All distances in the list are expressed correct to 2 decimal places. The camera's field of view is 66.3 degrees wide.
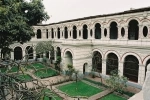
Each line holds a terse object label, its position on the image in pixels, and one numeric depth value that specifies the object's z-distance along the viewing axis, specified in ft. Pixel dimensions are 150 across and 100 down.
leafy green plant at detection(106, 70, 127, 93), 37.40
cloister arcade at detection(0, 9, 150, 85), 40.64
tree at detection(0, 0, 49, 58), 34.92
